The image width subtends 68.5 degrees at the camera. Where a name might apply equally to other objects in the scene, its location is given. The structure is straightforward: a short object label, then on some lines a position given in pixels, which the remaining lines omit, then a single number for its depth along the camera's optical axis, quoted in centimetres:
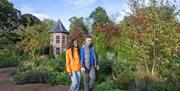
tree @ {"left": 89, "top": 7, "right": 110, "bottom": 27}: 2030
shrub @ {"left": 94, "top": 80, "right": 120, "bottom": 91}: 442
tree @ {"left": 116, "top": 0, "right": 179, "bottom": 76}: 545
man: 365
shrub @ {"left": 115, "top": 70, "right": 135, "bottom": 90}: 455
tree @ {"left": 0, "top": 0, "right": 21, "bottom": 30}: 1824
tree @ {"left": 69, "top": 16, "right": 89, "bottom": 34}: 1993
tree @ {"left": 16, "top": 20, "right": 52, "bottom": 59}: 1046
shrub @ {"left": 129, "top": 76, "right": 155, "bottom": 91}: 388
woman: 358
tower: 1517
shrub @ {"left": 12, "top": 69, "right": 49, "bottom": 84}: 552
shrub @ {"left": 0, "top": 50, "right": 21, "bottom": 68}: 1106
